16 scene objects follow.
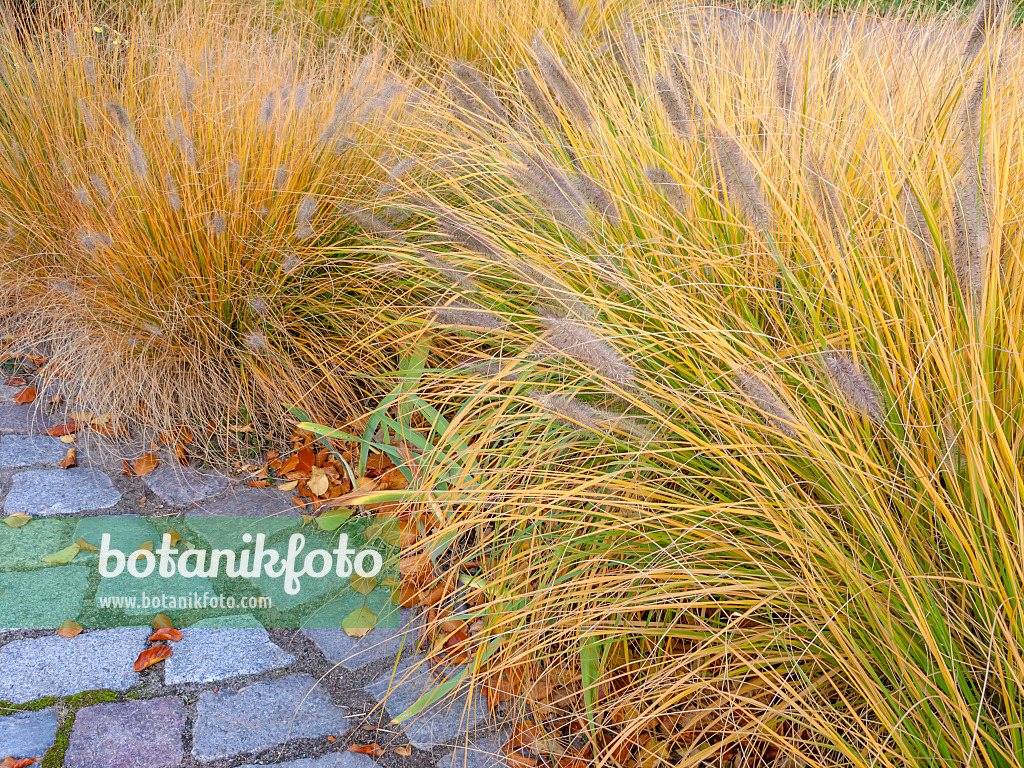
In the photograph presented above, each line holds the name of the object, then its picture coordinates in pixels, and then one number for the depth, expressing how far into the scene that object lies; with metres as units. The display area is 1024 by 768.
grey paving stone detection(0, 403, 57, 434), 2.67
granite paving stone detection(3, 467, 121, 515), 2.32
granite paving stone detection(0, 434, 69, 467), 2.52
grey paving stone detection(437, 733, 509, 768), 1.64
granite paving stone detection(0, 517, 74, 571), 2.11
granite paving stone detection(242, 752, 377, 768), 1.62
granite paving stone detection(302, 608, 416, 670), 1.89
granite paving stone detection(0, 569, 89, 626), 1.94
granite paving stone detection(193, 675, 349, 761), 1.65
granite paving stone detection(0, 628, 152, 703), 1.75
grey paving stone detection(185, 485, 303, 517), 2.34
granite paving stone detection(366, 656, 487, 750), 1.71
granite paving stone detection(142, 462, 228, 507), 2.40
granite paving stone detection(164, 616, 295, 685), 1.82
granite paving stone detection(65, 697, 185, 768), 1.60
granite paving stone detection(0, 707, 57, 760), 1.59
